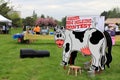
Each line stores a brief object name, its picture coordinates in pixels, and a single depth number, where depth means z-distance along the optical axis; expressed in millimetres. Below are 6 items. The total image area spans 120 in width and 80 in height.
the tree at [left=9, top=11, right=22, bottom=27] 43777
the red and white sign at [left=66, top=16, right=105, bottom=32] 5779
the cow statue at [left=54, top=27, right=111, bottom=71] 5662
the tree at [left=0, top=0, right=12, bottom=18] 33893
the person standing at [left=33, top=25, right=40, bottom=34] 15509
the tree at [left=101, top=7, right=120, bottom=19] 65153
